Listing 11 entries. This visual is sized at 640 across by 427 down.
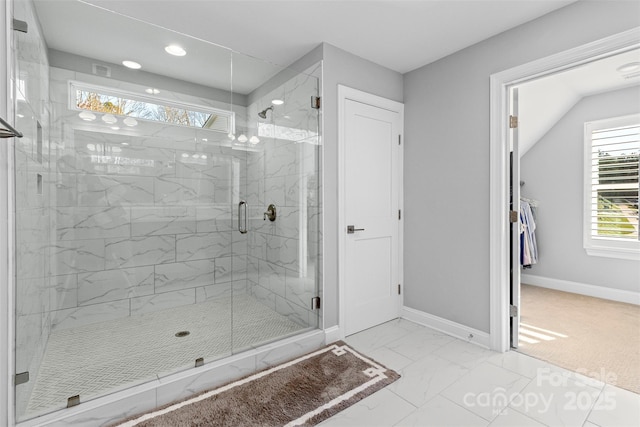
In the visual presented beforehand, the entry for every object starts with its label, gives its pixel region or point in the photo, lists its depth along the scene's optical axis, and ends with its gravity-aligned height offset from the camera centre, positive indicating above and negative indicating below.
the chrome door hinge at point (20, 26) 1.54 +0.95
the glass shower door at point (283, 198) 2.66 +0.06
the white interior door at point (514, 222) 2.41 -0.15
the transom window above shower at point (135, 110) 2.38 +0.83
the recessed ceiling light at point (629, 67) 2.90 +1.32
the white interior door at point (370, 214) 2.76 -0.09
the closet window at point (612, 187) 3.48 +0.19
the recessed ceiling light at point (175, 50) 2.40 +1.25
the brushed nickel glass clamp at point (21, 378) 1.52 -0.87
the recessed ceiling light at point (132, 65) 2.41 +1.14
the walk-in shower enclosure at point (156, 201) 2.04 +0.05
